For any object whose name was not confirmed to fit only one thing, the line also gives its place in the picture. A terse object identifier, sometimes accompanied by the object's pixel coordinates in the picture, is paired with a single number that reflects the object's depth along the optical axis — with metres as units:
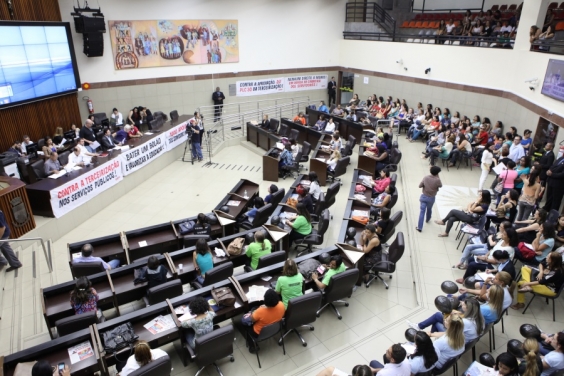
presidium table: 8.87
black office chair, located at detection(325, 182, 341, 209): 9.28
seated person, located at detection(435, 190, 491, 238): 7.98
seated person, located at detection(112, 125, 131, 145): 12.69
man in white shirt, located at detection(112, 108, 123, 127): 15.03
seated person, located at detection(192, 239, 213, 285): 6.33
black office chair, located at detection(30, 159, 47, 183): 9.60
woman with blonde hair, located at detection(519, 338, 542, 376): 3.95
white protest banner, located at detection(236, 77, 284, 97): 19.08
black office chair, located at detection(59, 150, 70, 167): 10.70
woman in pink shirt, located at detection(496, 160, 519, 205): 8.89
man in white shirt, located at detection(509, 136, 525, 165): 10.67
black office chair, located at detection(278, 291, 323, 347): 5.33
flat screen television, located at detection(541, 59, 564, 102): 9.42
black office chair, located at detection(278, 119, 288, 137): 15.08
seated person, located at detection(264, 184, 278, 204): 8.99
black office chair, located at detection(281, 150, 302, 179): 12.26
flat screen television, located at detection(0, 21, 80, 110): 11.01
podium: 7.95
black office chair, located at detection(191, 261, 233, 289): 6.09
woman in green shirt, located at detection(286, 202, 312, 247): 7.78
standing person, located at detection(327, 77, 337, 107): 21.47
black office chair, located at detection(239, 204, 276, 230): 8.29
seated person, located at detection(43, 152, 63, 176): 9.72
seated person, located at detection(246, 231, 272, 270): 6.77
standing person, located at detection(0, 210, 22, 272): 7.20
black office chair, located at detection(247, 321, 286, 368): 5.25
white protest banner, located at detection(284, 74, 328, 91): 20.52
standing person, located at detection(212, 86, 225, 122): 18.06
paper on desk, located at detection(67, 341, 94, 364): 4.64
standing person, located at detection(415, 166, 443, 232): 8.47
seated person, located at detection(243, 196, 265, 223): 8.51
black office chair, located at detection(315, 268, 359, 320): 5.86
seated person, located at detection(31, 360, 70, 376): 3.98
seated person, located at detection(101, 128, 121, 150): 11.90
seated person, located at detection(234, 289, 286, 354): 5.16
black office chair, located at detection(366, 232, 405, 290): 6.77
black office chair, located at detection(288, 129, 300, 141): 14.33
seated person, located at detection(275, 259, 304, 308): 5.64
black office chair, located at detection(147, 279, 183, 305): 5.73
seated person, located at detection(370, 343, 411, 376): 4.27
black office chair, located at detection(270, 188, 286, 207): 8.92
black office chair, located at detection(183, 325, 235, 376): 4.67
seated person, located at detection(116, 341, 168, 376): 4.27
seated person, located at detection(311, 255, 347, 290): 6.00
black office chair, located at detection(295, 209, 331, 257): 7.83
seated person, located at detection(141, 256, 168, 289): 5.96
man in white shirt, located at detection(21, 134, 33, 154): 11.13
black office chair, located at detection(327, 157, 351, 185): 11.48
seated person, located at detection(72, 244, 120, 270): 6.38
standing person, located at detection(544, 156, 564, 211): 8.27
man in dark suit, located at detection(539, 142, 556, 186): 8.92
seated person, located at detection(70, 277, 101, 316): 5.35
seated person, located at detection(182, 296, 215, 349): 4.95
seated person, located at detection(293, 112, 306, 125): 15.95
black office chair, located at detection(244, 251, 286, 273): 6.56
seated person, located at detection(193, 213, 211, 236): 7.72
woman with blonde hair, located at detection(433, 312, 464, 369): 4.57
